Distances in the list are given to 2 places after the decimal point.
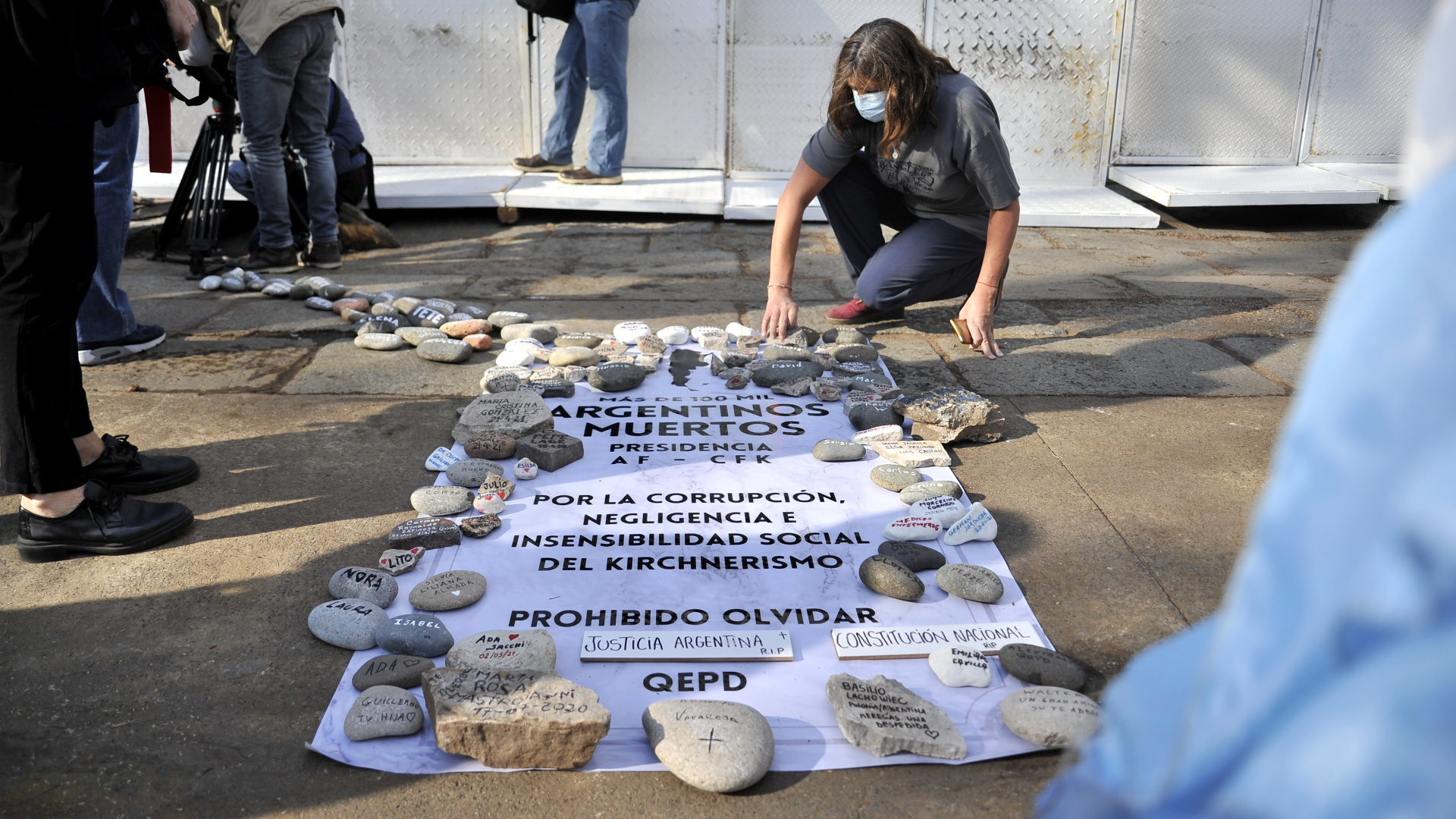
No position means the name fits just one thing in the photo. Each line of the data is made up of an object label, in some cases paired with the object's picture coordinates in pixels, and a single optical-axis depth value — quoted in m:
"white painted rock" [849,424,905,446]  2.54
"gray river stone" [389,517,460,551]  1.98
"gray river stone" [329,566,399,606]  1.78
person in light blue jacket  0.41
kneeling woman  2.84
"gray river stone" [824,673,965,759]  1.42
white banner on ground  1.50
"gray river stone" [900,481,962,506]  2.21
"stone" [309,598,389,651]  1.67
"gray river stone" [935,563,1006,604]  1.81
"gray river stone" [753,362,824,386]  2.95
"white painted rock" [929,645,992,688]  1.57
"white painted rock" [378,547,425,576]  1.88
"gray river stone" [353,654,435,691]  1.56
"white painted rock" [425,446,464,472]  2.36
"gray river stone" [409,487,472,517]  2.13
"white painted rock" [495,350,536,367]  3.12
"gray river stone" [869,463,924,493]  2.27
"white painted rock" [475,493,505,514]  2.14
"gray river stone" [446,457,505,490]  2.27
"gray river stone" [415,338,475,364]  3.20
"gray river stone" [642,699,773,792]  1.36
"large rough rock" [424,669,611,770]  1.38
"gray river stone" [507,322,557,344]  3.38
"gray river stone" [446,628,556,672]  1.57
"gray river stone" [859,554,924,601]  1.81
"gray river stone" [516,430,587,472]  2.37
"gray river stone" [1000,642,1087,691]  1.56
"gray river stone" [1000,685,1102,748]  1.42
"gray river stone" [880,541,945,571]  1.92
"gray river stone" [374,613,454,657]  1.64
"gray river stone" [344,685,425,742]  1.44
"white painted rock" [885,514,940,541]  2.03
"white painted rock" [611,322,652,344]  3.38
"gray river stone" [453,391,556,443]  2.51
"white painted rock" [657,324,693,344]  3.38
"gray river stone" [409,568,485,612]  1.77
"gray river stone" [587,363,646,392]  2.91
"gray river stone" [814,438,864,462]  2.43
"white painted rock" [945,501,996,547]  2.02
